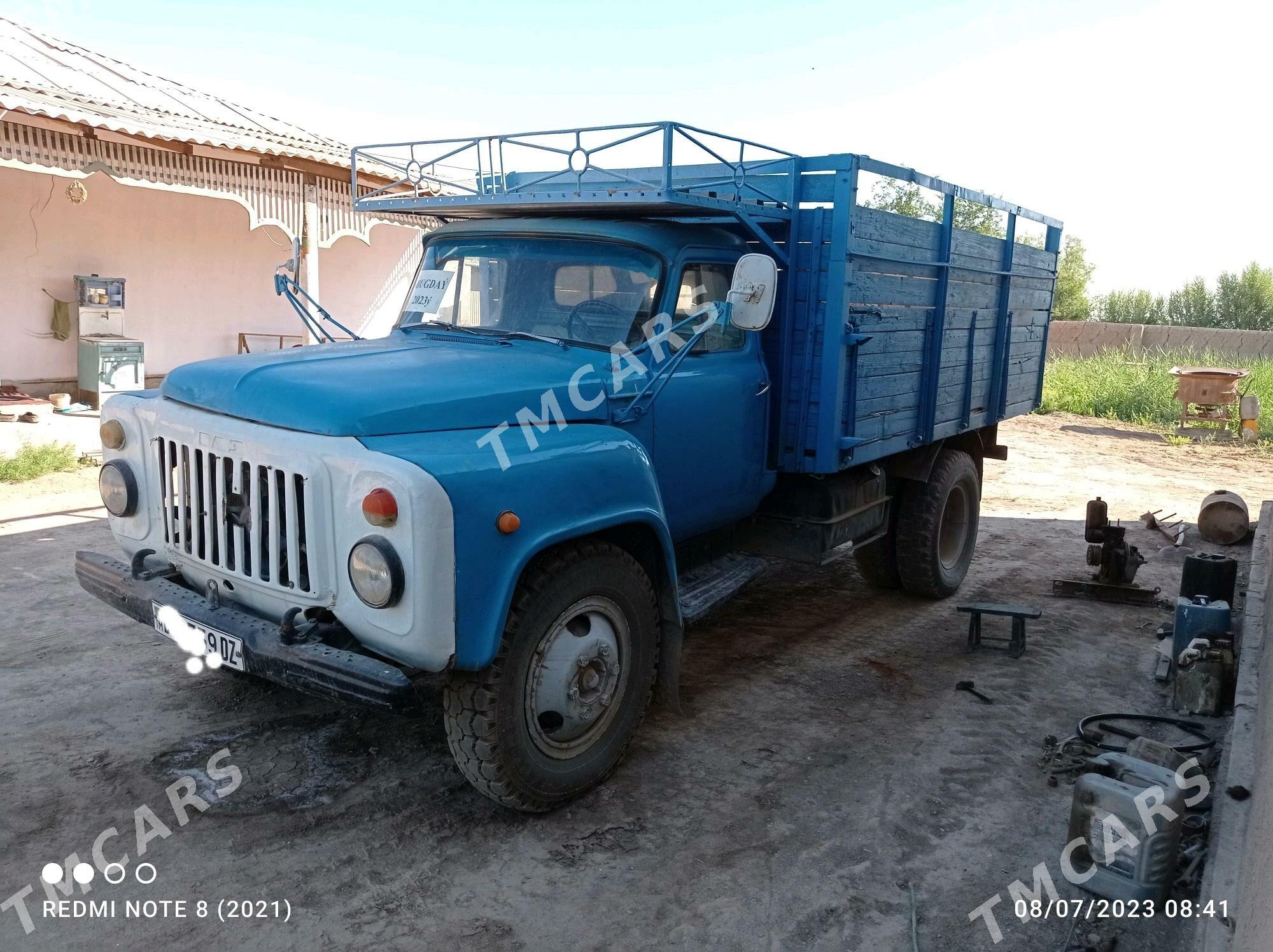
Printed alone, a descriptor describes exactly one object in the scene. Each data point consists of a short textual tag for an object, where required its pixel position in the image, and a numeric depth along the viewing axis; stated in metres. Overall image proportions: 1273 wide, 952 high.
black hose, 4.20
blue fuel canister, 4.91
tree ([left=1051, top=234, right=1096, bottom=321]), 36.50
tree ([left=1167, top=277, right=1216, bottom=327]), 32.47
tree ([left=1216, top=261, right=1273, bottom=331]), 31.41
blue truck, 3.10
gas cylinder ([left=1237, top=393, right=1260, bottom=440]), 14.31
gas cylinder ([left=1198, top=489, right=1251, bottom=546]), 8.15
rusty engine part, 6.62
